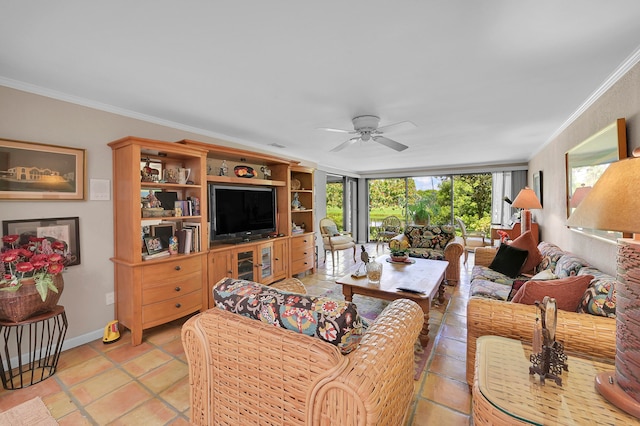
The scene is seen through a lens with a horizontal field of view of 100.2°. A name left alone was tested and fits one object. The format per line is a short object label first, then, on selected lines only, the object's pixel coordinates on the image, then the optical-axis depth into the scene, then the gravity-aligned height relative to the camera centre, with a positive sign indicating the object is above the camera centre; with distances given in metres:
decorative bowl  3.72 +0.57
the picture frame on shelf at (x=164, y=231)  2.91 -0.20
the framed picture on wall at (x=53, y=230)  2.11 -0.13
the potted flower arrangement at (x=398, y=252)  3.64 -0.59
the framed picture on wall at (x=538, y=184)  4.43 +0.40
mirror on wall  1.92 +0.43
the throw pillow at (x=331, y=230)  5.66 -0.41
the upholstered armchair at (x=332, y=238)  5.40 -0.57
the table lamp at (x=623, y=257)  0.84 -0.18
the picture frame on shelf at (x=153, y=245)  2.72 -0.32
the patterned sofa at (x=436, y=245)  4.09 -0.60
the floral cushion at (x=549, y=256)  2.70 -0.52
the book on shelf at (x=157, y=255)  2.62 -0.42
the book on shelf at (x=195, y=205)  3.05 +0.09
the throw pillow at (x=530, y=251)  3.02 -0.49
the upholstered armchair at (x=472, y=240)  5.98 -0.71
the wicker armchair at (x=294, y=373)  1.00 -0.71
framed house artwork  2.07 +0.36
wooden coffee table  2.49 -0.77
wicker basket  1.82 -0.62
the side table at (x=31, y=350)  1.93 -1.10
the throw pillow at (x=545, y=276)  2.05 -0.54
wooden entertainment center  2.48 -0.40
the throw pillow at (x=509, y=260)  2.99 -0.60
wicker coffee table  0.97 -0.75
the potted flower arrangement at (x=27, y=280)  1.82 -0.46
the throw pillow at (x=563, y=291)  1.62 -0.51
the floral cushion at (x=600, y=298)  1.49 -0.53
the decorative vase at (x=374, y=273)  2.90 -0.68
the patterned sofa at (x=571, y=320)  1.43 -0.66
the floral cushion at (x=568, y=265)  2.20 -0.50
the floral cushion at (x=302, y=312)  1.17 -0.48
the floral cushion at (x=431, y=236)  4.75 -0.49
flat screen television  3.39 +0.01
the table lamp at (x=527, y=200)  3.41 +0.10
